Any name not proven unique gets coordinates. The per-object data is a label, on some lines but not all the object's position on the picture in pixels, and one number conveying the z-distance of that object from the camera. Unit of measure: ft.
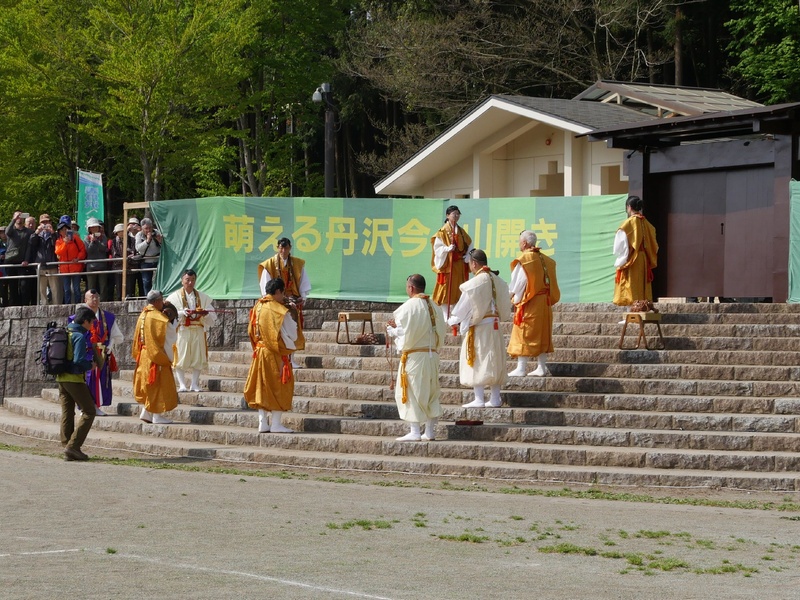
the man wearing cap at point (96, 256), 74.33
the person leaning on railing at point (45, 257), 74.95
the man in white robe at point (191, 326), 59.16
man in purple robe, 57.88
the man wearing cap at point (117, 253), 75.29
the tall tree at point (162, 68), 100.27
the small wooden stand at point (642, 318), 51.80
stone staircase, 41.65
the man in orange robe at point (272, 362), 48.85
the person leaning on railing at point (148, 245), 72.28
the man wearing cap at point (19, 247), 75.87
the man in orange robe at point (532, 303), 51.24
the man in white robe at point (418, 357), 45.62
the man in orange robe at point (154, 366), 52.75
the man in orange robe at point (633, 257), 55.52
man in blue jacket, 46.44
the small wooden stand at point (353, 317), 59.41
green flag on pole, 83.68
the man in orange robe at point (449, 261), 60.34
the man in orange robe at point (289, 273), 59.31
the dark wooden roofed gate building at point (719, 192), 59.82
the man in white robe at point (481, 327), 48.37
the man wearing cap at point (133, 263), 72.90
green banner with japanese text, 67.62
